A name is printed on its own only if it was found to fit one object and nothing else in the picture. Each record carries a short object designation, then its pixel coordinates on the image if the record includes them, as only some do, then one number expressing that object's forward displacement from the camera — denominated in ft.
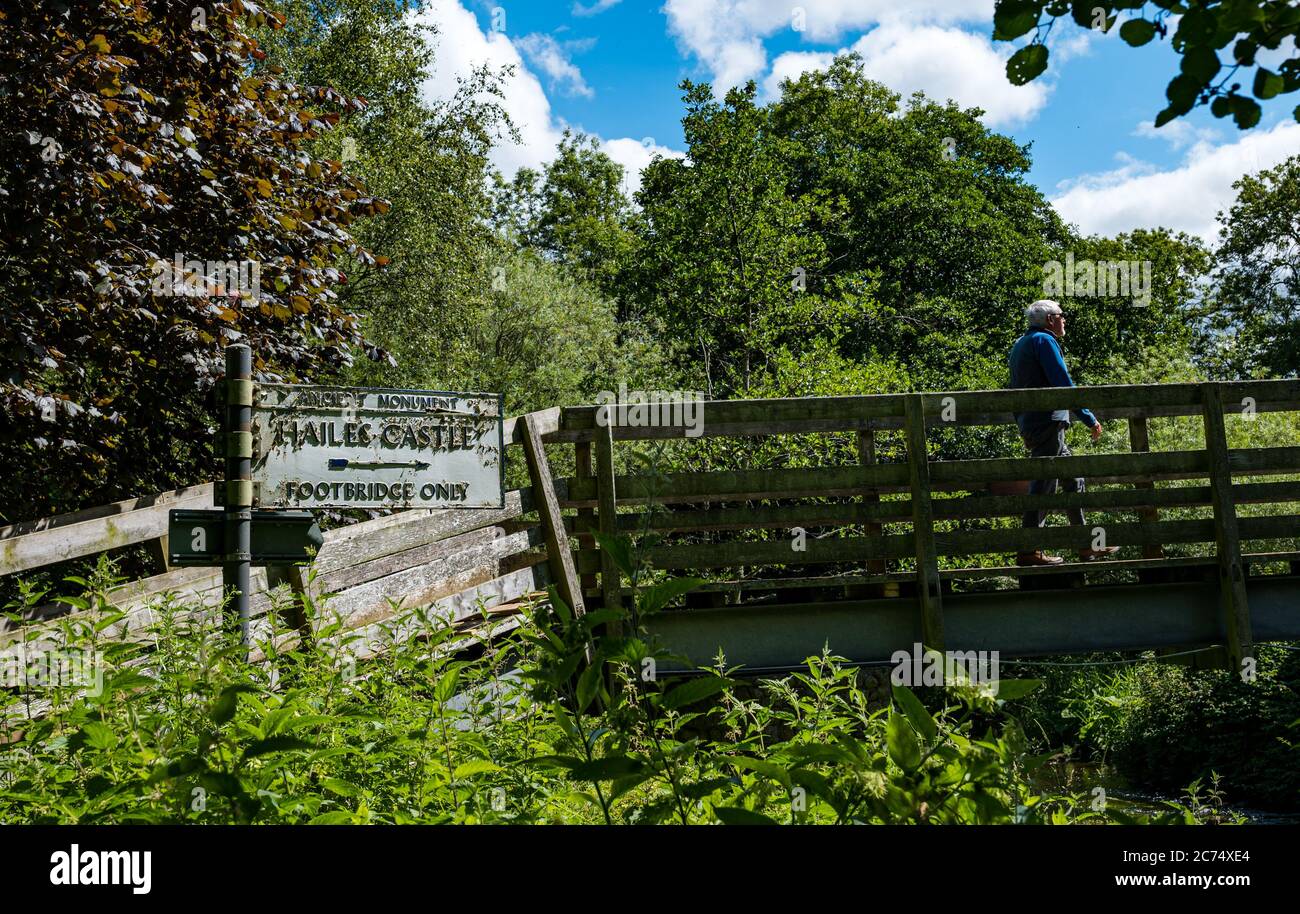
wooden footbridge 22.66
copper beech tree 24.23
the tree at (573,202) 129.90
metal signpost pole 12.95
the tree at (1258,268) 103.09
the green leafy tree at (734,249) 62.28
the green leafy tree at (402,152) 58.54
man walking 25.34
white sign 14.42
